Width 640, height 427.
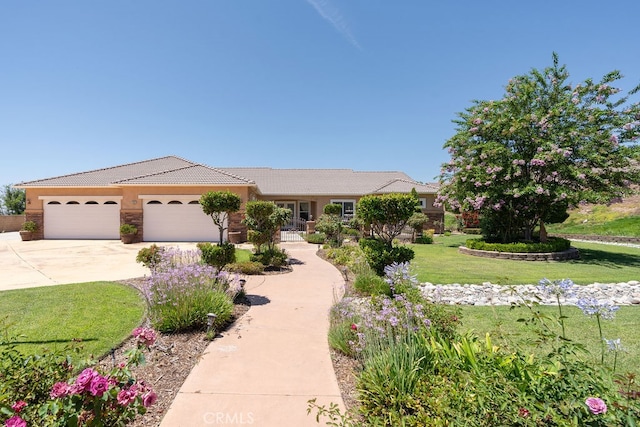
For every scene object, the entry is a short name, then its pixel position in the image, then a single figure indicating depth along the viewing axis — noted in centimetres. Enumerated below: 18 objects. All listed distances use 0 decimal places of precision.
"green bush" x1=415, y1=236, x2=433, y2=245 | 1883
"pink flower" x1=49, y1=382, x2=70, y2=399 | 185
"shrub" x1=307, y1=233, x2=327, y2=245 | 1753
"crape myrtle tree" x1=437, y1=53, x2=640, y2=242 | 1291
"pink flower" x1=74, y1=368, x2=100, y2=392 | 181
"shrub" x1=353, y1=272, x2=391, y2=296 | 660
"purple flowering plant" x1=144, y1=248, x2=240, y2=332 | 484
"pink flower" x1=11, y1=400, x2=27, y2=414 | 190
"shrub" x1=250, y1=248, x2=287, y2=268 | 1030
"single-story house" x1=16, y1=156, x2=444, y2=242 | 1777
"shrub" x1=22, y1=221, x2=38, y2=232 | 1816
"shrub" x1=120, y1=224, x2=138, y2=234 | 1692
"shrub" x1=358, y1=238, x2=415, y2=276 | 786
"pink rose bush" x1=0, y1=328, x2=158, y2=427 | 182
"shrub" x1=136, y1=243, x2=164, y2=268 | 853
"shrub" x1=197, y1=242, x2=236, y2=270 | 720
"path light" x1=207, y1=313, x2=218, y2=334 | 468
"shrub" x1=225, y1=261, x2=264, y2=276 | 955
